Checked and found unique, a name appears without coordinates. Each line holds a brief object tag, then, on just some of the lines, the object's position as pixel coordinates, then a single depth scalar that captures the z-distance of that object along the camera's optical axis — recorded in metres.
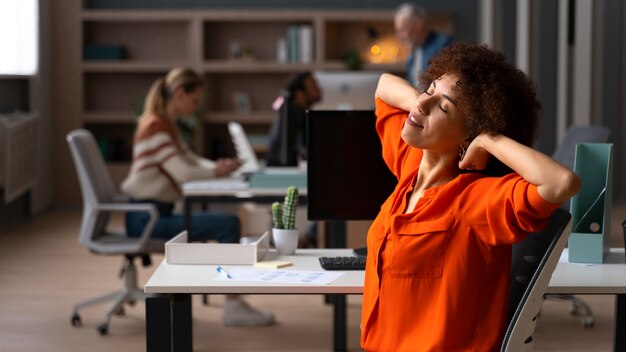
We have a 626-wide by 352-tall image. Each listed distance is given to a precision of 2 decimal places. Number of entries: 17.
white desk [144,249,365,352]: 2.40
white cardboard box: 2.79
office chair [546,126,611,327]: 4.42
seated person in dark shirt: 5.43
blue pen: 2.62
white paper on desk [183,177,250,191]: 4.71
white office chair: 4.52
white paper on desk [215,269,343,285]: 2.56
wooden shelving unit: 9.13
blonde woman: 4.70
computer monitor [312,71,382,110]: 6.36
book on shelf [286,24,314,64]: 9.15
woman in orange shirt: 2.10
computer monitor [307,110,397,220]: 3.08
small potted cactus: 2.99
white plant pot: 2.99
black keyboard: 2.73
